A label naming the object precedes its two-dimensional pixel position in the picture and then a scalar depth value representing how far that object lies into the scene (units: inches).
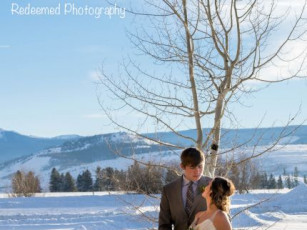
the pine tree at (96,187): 2980.8
